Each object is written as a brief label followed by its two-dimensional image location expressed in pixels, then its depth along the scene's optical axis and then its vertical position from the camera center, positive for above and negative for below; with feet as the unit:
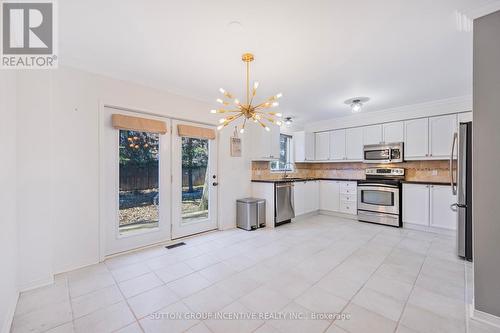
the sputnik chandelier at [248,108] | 8.12 +2.30
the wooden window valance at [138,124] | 9.40 +1.96
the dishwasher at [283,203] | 14.29 -2.61
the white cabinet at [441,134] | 13.12 +1.91
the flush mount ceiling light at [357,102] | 13.07 +3.99
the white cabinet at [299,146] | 19.04 +1.71
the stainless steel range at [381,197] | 14.20 -2.22
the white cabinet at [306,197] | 15.87 -2.49
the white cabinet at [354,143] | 16.83 +1.73
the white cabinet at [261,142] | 15.15 +1.66
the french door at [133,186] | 9.34 -1.00
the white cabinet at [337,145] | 17.83 +1.68
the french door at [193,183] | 11.56 -1.05
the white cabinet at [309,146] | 19.17 +1.75
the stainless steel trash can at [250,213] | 13.53 -3.14
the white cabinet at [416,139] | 13.98 +1.74
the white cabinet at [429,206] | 12.36 -2.51
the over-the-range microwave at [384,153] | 14.96 +0.90
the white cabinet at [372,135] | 15.87 +2.31
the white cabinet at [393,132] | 14.92 +2.38
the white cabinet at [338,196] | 16.34 -2.50
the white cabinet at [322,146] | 18.81 +1.69
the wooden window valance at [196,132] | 11.58 +1.91
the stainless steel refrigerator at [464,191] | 8.75 -1.12
